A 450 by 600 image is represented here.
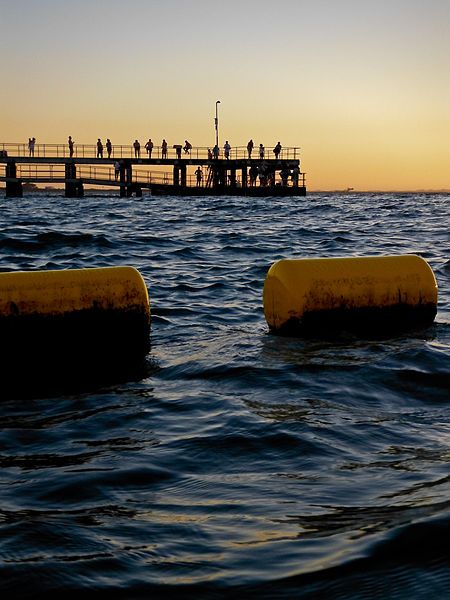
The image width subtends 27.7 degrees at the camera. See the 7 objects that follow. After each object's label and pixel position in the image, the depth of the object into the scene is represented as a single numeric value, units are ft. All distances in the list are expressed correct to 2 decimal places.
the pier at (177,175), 191.01
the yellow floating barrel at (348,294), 25.75
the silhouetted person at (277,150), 202.90
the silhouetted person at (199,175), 201.98
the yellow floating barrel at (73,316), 22.11
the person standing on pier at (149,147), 193.28
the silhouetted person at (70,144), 187.32
